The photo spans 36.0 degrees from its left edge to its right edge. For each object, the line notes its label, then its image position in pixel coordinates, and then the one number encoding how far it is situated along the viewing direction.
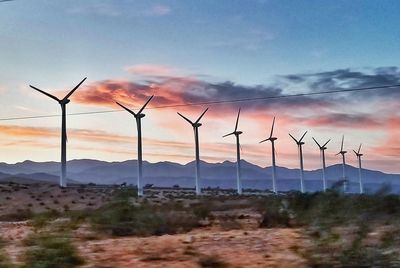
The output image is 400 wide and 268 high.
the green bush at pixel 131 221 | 26.31
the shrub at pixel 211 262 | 17.02
